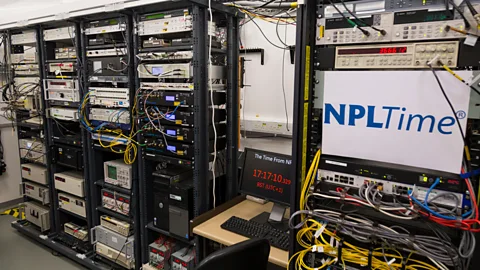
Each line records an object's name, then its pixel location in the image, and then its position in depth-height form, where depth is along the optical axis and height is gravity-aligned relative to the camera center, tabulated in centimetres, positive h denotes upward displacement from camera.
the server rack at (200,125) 204 -28
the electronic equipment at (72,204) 294 -113
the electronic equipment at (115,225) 261 -117
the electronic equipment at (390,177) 124 -39
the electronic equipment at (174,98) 210 -9
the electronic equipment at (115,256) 260 -143
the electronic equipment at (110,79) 241 +4
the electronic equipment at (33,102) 312 -18
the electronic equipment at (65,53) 276 +28
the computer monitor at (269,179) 198 -60
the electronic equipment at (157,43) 220 +29
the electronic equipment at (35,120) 321 -37
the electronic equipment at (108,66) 242 +14
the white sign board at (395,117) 121 -13
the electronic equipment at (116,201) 257 -96
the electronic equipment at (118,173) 251 -72
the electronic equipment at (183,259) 227 -125
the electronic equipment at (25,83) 316 +1
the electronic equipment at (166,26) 203 +39
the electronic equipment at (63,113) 278 -26
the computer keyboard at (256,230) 184 -88
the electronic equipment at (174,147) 216 -44
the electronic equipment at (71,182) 287 -90
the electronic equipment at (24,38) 304 +45
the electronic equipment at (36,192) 328 -113
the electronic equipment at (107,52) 242 +25
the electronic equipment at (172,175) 230 -67
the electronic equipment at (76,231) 299 -140
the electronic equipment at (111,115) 244 -24
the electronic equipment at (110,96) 240 -9
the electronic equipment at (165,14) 204 +46
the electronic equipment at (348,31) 129 +23
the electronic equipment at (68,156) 288 -66
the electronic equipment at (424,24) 117 +23
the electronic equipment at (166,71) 207 +9
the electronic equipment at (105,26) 235 +44
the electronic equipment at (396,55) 119 +12
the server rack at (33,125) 306 -42
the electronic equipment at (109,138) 249 -43
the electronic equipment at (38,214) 328 -136
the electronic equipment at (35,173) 323 -92
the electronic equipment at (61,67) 277 +15
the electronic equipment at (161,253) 241 -128
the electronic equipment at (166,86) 209 -1
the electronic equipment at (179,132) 213 -33
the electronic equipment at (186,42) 208 +28
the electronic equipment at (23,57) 319 +28
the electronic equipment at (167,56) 208 +20
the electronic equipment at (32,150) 326 -68
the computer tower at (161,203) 227 -86
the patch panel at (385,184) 125 -43
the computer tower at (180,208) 215 -85
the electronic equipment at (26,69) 316 +15
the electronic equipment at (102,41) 249 +35
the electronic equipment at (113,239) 259 -130
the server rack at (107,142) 236 -48
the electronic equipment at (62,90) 274 -5
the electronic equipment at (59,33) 269 +44
